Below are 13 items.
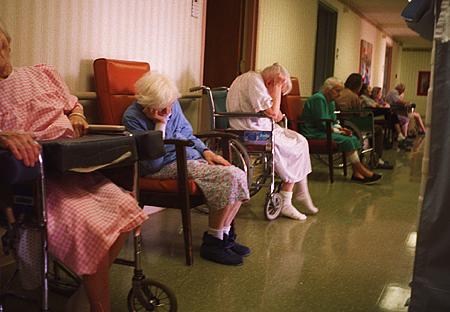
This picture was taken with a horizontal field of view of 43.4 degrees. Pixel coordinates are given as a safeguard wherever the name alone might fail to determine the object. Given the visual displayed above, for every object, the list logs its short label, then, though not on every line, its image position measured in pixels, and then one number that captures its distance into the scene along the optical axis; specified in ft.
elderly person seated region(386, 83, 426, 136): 32.40
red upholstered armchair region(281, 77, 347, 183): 17.21
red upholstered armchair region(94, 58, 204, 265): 8.96
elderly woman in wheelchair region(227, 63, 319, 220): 12.90
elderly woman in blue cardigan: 9.12
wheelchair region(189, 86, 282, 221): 12.61
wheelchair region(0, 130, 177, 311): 5.08
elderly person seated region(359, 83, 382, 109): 27.53
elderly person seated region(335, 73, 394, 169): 21.08
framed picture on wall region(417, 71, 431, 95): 62.40
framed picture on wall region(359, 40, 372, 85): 37.27
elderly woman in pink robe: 5.52
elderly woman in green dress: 17.44
